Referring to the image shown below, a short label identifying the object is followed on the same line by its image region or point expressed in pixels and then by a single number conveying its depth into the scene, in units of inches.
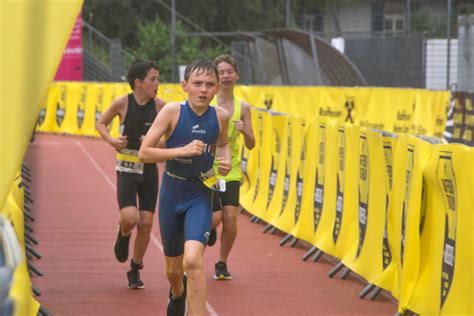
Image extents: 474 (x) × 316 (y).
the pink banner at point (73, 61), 1516.7
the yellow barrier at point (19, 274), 226.8
